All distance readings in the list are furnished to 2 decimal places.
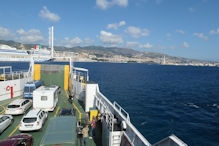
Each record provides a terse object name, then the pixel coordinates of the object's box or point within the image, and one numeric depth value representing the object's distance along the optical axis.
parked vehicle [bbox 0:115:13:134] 11.44
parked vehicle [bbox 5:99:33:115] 14.33
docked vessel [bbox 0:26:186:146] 7.25
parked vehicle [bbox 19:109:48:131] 11.19
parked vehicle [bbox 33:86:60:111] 14.94
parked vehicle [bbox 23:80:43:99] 18.97
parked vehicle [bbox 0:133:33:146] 8.47
